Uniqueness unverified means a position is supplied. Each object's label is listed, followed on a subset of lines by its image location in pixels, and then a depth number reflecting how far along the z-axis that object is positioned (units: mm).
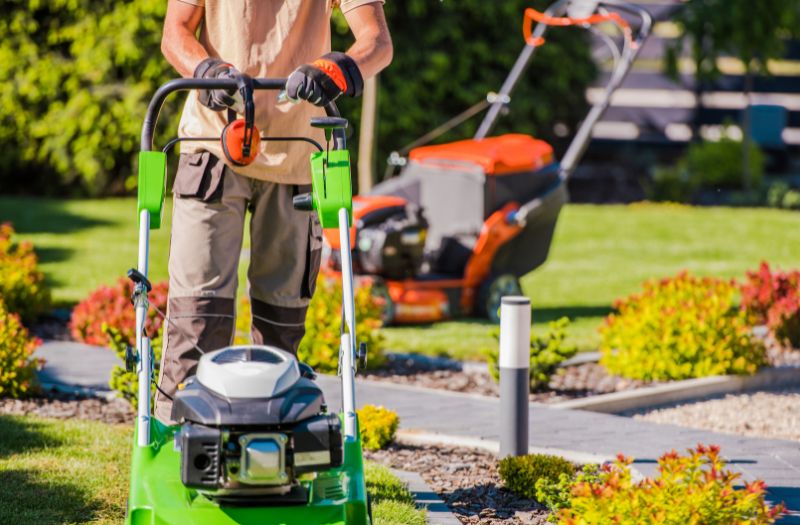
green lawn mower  4749
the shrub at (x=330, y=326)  11178
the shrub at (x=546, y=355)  10917
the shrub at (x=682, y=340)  11616
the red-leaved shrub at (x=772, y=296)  13296
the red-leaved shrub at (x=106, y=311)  11462
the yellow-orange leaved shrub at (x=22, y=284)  13689
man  6344
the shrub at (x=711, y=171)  29155
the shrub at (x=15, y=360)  9995
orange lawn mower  14395
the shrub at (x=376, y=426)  8720
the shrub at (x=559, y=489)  6812
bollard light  8184
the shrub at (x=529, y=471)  7635
